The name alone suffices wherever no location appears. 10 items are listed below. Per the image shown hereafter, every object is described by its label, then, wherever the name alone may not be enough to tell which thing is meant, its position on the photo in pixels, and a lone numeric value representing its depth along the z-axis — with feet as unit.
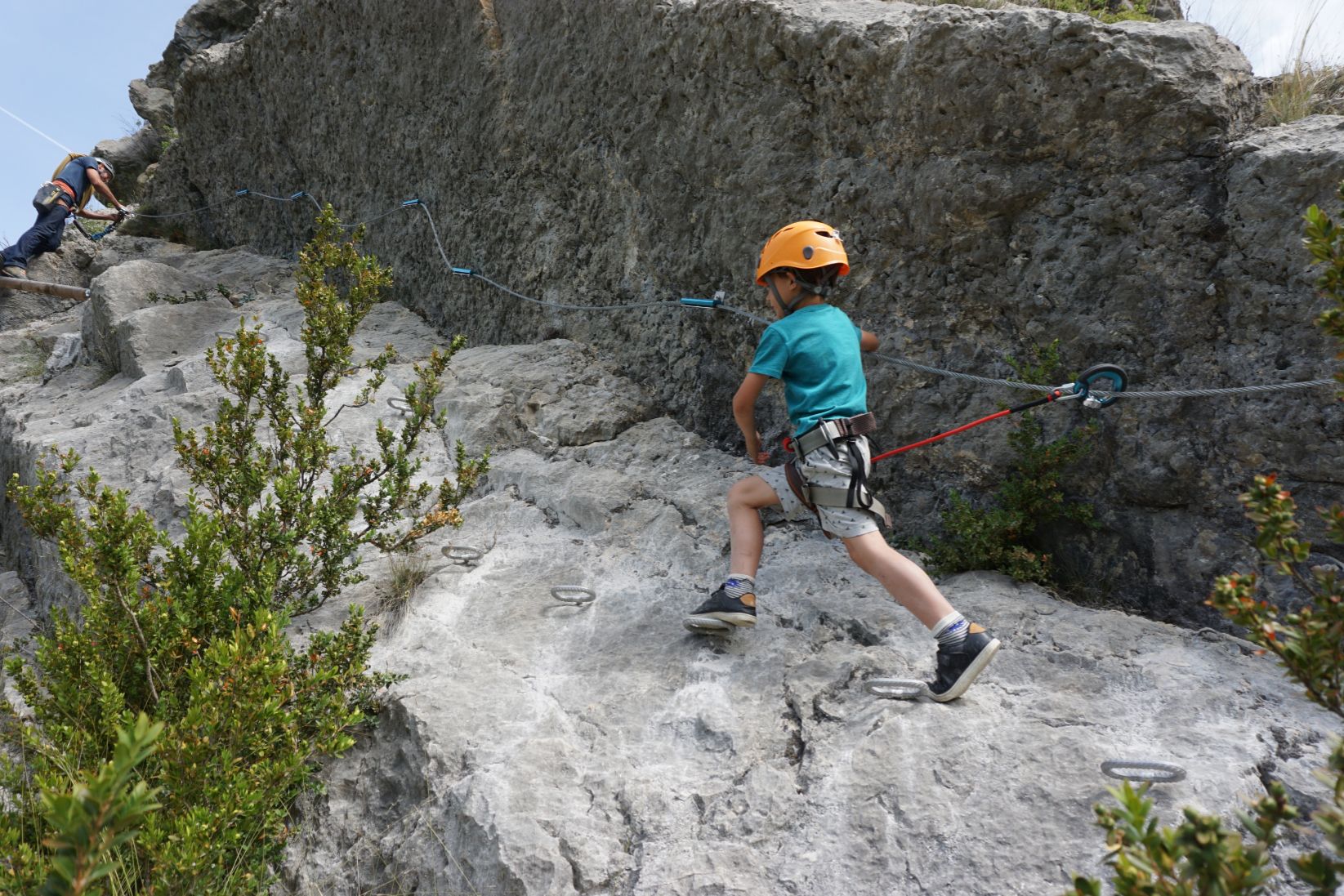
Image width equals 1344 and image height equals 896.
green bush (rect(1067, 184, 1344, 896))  4.17
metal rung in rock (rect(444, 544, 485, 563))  13.53
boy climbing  10.37
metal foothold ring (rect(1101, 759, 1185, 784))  7.66
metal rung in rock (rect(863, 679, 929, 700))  9.46
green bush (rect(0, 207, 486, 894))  7.88
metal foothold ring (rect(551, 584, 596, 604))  12.05
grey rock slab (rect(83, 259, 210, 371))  22.56
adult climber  33.96
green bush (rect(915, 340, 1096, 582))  11.35
